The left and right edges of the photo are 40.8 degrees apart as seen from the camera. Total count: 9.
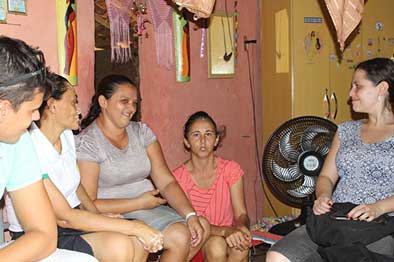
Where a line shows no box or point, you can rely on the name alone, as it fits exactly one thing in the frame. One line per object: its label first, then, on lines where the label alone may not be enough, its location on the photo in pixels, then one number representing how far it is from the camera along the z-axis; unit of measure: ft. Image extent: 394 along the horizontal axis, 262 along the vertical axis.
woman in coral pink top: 9.67
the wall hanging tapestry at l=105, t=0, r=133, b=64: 10.44
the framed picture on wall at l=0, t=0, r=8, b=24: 8.60
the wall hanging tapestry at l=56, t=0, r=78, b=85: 9.52
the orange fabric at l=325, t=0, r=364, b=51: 10.64
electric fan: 9.83
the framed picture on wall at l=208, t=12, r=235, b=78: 12.61
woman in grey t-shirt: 8.66
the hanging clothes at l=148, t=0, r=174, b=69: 11.29
